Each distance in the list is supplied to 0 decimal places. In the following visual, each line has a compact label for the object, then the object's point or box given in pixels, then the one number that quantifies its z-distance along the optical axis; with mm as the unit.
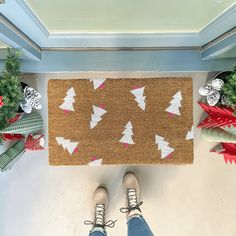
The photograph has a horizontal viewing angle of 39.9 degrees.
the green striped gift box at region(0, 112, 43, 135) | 1448
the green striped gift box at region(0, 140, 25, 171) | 1595
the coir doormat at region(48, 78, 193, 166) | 1822
